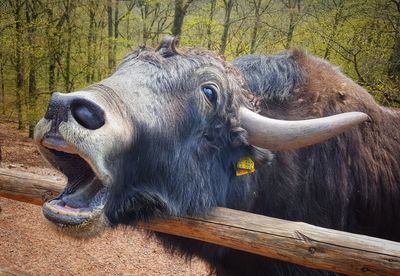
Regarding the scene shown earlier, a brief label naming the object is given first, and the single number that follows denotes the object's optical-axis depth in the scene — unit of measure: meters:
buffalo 2.12
